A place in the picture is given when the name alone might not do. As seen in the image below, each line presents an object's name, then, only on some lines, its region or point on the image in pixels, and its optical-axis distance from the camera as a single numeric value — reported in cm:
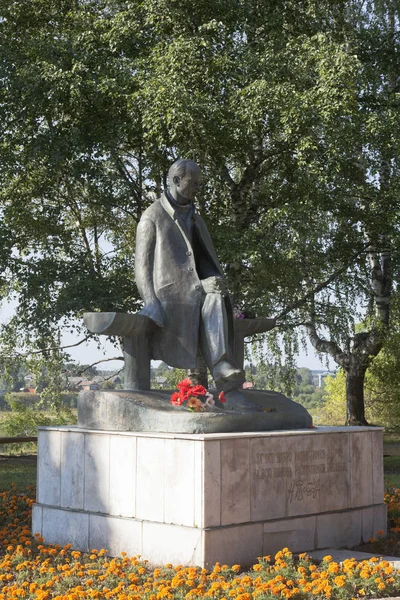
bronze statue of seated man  724
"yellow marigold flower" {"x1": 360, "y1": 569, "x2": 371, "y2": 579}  543
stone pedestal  623
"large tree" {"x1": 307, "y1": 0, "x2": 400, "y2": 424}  1527
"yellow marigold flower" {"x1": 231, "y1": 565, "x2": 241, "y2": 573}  585
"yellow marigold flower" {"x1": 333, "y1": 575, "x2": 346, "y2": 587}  521
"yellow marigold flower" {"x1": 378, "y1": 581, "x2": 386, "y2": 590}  523
